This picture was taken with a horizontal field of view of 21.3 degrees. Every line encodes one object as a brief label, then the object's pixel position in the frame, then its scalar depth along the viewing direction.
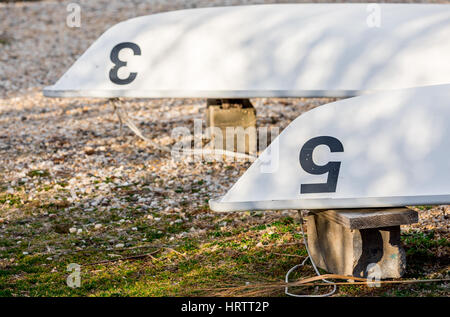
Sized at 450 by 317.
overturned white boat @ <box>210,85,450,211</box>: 7.26
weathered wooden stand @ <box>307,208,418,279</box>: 7.06
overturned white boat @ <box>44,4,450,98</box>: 11.15
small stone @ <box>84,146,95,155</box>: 13.14
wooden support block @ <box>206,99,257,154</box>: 12.69
